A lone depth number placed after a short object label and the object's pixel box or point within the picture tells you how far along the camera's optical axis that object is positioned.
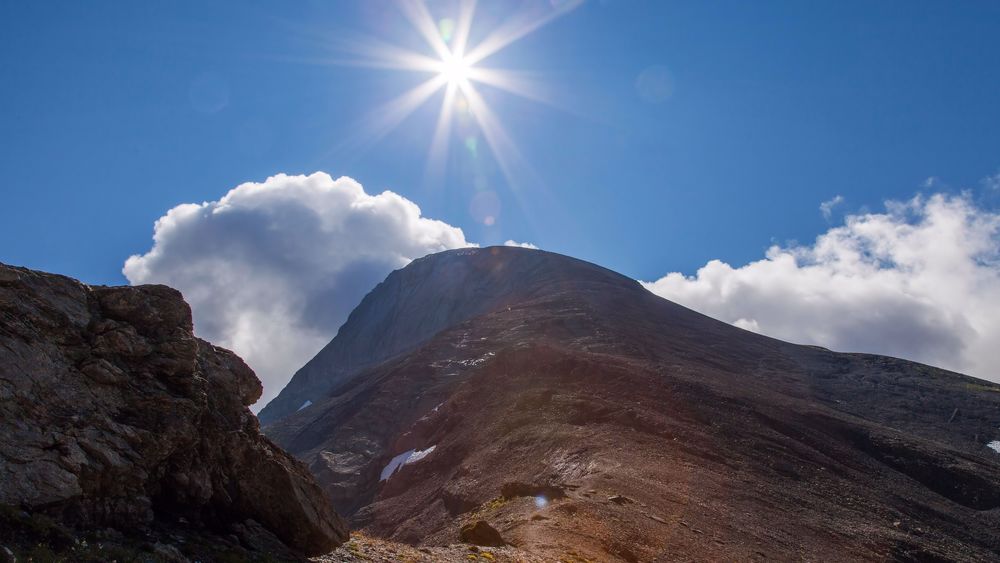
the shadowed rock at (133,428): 10.83
